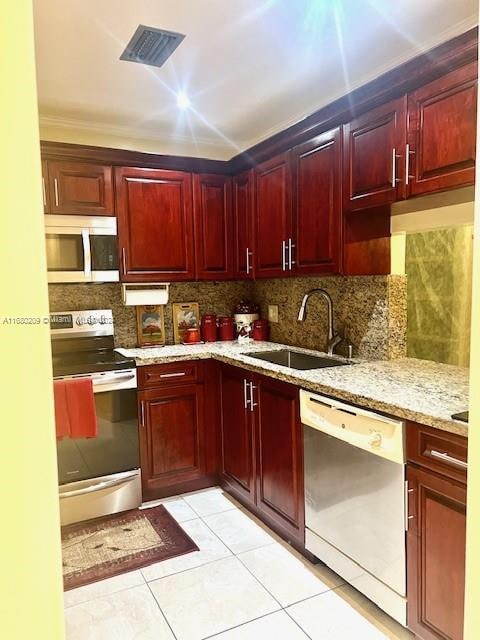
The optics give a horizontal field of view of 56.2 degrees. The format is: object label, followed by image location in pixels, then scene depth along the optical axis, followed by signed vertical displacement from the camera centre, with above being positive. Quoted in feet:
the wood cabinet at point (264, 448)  7.22 -2.92
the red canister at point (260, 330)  11.05 -1.08
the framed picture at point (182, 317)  11.00 -0.73
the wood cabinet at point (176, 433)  9.06 -3.01
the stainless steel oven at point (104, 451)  8.27 -3.03
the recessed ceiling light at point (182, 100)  8.26 +3.56
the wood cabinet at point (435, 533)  4.59 -2.69
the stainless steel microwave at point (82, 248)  8.79 +0.83
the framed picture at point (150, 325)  10.56 -0.87
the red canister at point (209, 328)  11.08 -1.00
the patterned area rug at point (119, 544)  7.13 -4.41
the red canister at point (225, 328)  11.27 -1.03
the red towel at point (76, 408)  7.88 -2.10
